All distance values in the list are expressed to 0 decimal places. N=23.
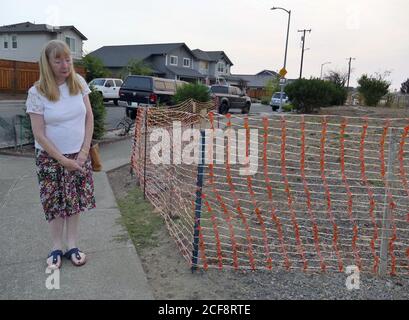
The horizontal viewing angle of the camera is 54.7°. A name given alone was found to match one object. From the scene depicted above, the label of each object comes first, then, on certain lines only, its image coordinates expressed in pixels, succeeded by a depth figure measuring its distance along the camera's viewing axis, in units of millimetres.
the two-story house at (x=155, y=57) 45938
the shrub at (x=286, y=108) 30984
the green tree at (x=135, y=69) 38500
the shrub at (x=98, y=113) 9227
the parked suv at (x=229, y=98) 21688
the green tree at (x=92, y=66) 31927
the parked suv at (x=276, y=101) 34034
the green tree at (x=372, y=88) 30850
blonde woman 2982
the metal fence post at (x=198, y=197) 3238
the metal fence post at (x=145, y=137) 5434
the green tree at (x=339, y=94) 27292
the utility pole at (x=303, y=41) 44338
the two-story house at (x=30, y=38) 37438
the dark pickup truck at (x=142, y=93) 15844
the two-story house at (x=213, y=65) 56969
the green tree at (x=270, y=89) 47644
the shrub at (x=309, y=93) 23047
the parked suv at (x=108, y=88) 26281
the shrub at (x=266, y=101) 46375
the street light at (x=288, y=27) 31817
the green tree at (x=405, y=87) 57725
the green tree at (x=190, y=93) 16250
